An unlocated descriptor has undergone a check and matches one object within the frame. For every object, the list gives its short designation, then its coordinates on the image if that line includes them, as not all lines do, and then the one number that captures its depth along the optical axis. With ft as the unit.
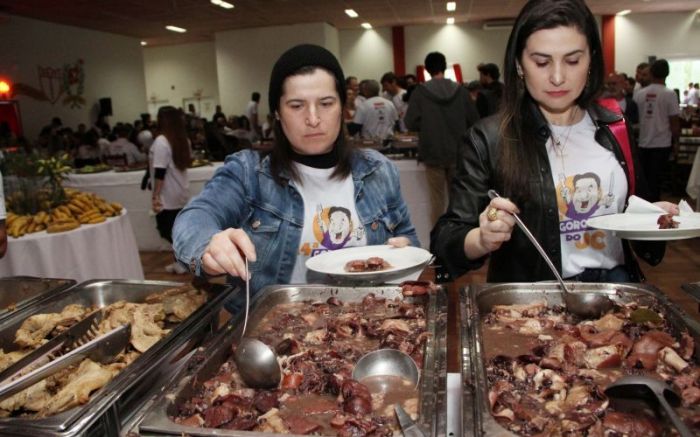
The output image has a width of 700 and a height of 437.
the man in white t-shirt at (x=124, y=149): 29.19
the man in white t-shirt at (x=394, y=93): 28.53
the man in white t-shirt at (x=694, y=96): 42.62
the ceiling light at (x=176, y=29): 42.58
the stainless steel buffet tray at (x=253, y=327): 2.97
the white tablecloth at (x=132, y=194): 20.65
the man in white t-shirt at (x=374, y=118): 24.18
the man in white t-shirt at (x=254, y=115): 38.14
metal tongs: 3.46
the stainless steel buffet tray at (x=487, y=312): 2.92
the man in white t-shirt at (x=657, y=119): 22.09
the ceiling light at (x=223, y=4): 32.87
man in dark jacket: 17.97
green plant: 11.19
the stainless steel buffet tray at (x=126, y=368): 2.99
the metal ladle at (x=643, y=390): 3.11
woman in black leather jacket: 5.30
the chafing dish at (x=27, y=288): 5.49
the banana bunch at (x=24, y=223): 10.59
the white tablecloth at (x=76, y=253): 10.48
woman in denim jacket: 5.62
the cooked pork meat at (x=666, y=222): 4.68
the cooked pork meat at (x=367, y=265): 5.00
